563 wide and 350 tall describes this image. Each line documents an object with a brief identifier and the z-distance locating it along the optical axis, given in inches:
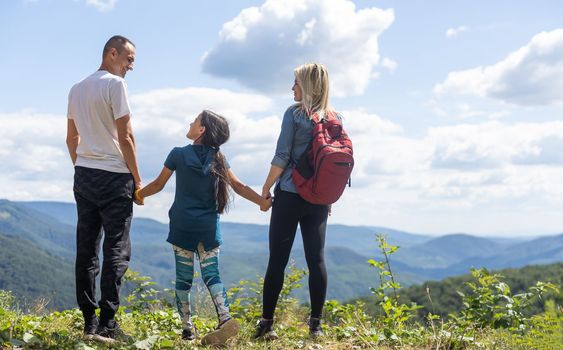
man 209.9
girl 220.2
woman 216.5
